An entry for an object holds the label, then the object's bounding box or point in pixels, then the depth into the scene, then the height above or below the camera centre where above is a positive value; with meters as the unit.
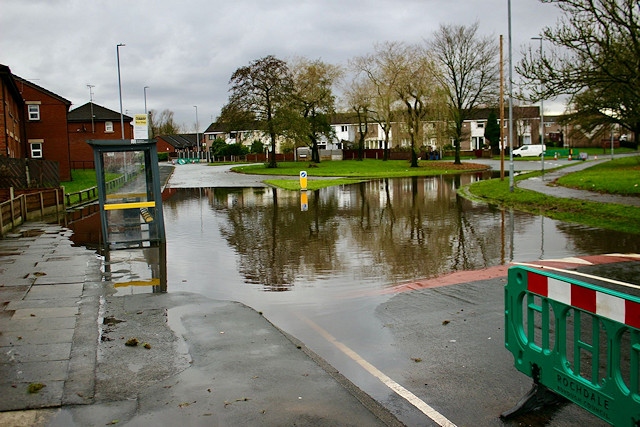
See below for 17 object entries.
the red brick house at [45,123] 51.41 +3.87
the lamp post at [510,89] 27.35 +2.88
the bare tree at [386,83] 61.50 +7.68
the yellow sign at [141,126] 16.23 +1.08
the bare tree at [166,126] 146.75 +9.50
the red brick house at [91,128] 67.88 +4.35
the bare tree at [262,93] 65.56 +7.36
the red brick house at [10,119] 34.06 +3.27
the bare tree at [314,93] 70.50 +7.71
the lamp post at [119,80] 48.09 +6.85
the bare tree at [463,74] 58.75 +7.86
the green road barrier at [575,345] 3.91 -1.41
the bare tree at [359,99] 70.48 +7.10
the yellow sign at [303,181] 35.01 -1.20
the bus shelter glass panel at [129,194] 14.11 -0.67
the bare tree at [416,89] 58.59 +6.56
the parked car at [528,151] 80.56 +0.19
